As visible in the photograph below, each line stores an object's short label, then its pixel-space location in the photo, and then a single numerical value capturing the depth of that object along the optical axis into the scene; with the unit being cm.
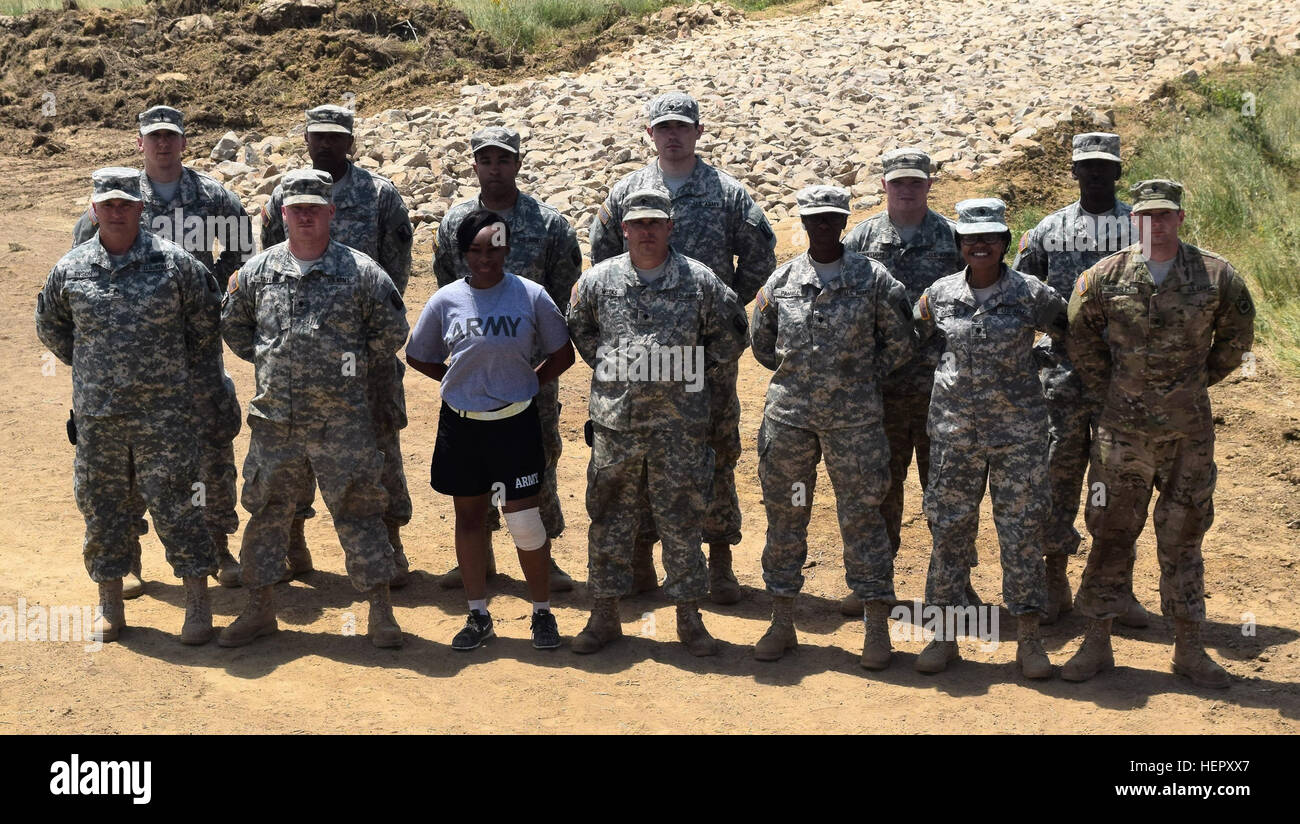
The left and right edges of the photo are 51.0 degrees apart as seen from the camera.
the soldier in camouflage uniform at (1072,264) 759
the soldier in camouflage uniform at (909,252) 794
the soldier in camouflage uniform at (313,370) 728
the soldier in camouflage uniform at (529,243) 812
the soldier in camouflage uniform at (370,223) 830
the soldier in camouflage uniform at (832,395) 717
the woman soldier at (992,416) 692
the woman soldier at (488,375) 727
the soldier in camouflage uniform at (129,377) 737
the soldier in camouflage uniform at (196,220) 839
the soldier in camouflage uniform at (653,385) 725
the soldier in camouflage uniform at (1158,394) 680
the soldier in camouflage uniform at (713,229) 809
